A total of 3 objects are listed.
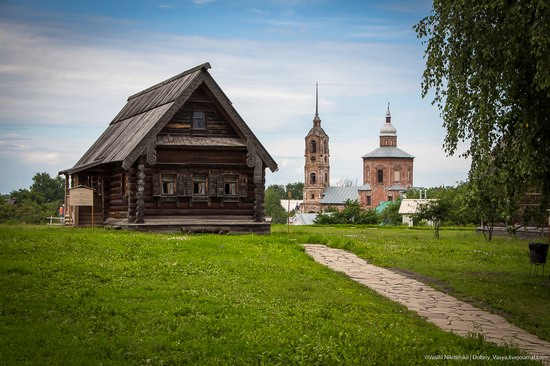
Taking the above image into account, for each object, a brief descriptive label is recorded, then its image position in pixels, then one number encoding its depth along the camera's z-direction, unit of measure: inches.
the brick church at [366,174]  6845.5
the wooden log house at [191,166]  1314.0
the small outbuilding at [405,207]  4463.8
